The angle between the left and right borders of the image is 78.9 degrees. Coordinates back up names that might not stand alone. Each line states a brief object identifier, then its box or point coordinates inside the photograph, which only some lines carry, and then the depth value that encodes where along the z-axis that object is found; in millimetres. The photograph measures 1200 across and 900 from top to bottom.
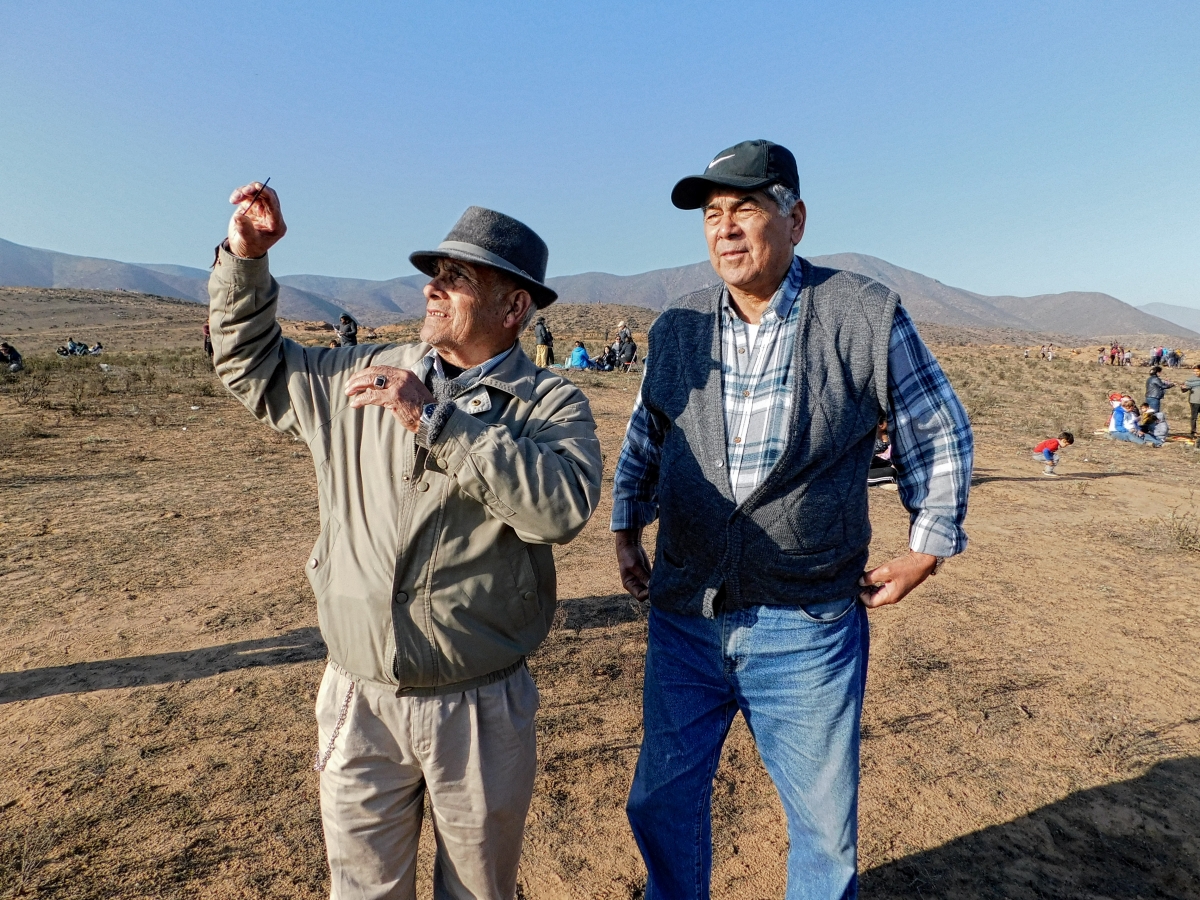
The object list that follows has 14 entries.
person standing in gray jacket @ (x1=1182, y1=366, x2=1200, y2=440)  13039
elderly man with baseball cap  1731
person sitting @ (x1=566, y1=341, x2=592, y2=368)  20828
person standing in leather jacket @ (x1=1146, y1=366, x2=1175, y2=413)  13945
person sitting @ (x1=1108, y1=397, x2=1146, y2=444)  12930
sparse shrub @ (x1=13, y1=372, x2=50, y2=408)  12047
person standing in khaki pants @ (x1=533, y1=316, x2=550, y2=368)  17672
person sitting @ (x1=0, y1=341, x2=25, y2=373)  15836
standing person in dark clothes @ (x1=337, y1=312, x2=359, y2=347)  15445
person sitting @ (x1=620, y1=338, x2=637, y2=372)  21609
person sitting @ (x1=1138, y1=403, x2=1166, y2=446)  12930
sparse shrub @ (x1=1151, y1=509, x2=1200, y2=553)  6418
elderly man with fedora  1603
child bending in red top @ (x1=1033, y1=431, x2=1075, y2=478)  9586
